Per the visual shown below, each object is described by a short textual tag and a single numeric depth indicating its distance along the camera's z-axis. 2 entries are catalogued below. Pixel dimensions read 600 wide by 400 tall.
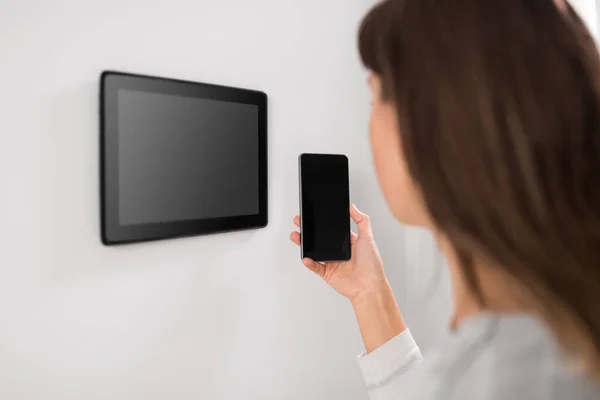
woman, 0.48
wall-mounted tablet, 0.70
